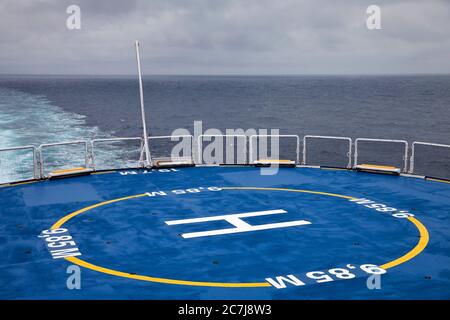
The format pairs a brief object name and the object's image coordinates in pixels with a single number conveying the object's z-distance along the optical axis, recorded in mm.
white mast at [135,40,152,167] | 21594
